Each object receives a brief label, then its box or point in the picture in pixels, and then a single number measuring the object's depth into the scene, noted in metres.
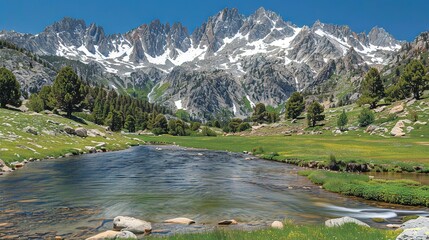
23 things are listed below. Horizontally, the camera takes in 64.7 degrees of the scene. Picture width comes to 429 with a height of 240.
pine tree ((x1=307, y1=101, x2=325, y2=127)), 161.50
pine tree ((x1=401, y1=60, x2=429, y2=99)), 144.88
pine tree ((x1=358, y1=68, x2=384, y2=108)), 163.62
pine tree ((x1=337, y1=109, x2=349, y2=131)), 142.75
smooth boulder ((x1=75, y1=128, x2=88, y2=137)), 90.71
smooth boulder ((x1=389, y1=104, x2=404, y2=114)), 137.88
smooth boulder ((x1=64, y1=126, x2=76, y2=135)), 86.31
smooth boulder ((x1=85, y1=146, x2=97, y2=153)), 78.10
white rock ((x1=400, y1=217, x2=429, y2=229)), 17.27
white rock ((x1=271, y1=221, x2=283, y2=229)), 21.63
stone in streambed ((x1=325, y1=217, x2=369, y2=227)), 21.00
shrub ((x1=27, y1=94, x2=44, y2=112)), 134.62
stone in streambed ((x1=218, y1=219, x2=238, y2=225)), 23.58
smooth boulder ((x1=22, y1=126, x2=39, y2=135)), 70.38
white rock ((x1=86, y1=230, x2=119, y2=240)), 18.45
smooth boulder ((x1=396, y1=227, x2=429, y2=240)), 12.41
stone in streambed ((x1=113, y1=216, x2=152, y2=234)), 20.97
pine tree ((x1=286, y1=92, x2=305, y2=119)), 193.50
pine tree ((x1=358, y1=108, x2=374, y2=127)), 137.25
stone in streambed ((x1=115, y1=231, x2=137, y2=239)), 17.23
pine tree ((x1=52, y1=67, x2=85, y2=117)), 113.81
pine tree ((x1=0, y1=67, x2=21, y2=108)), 99.81
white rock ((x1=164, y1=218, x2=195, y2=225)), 23.59
